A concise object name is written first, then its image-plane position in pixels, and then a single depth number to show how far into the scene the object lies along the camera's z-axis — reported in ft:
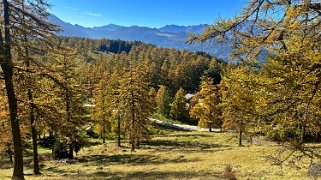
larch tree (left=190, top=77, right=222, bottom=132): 204.13
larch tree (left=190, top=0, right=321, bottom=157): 26.79
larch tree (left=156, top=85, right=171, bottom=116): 313.53
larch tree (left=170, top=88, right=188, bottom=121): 311.06
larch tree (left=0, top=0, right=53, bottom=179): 53.67
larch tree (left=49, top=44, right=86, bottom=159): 111.55
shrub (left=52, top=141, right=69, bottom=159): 125.94
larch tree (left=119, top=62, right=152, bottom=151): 146.41
